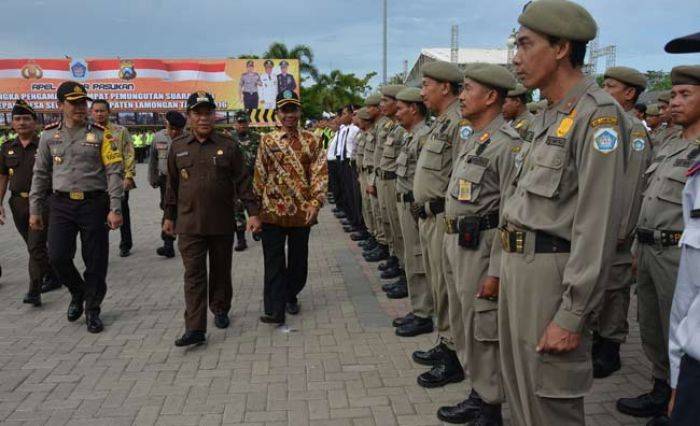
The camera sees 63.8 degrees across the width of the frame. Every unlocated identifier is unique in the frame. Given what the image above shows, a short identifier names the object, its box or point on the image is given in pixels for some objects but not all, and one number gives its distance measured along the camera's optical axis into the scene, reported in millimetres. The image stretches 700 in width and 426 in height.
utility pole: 18969
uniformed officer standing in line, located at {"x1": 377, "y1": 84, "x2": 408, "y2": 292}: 6383
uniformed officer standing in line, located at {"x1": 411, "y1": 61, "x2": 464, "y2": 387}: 3809
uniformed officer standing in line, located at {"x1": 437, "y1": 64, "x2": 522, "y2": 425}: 3043
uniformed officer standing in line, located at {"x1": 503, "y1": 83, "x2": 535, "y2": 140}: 5375
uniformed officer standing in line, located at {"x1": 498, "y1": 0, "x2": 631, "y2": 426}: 2027
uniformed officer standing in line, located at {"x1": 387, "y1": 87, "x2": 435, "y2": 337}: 4801
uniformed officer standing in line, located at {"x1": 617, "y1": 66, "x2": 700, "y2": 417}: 3211
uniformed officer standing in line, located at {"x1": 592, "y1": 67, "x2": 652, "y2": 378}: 3840
